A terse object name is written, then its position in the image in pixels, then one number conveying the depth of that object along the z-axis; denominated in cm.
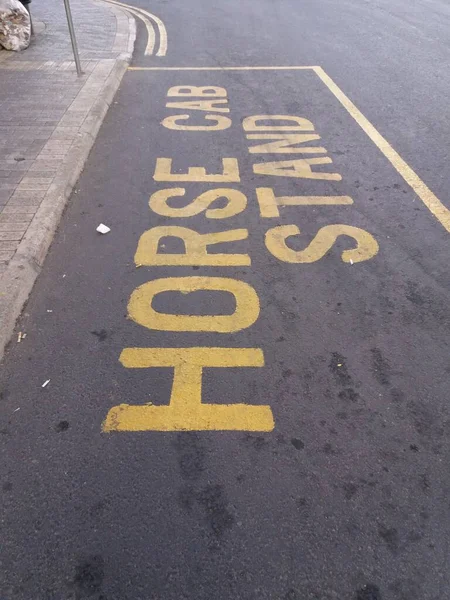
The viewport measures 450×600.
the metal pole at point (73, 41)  784
